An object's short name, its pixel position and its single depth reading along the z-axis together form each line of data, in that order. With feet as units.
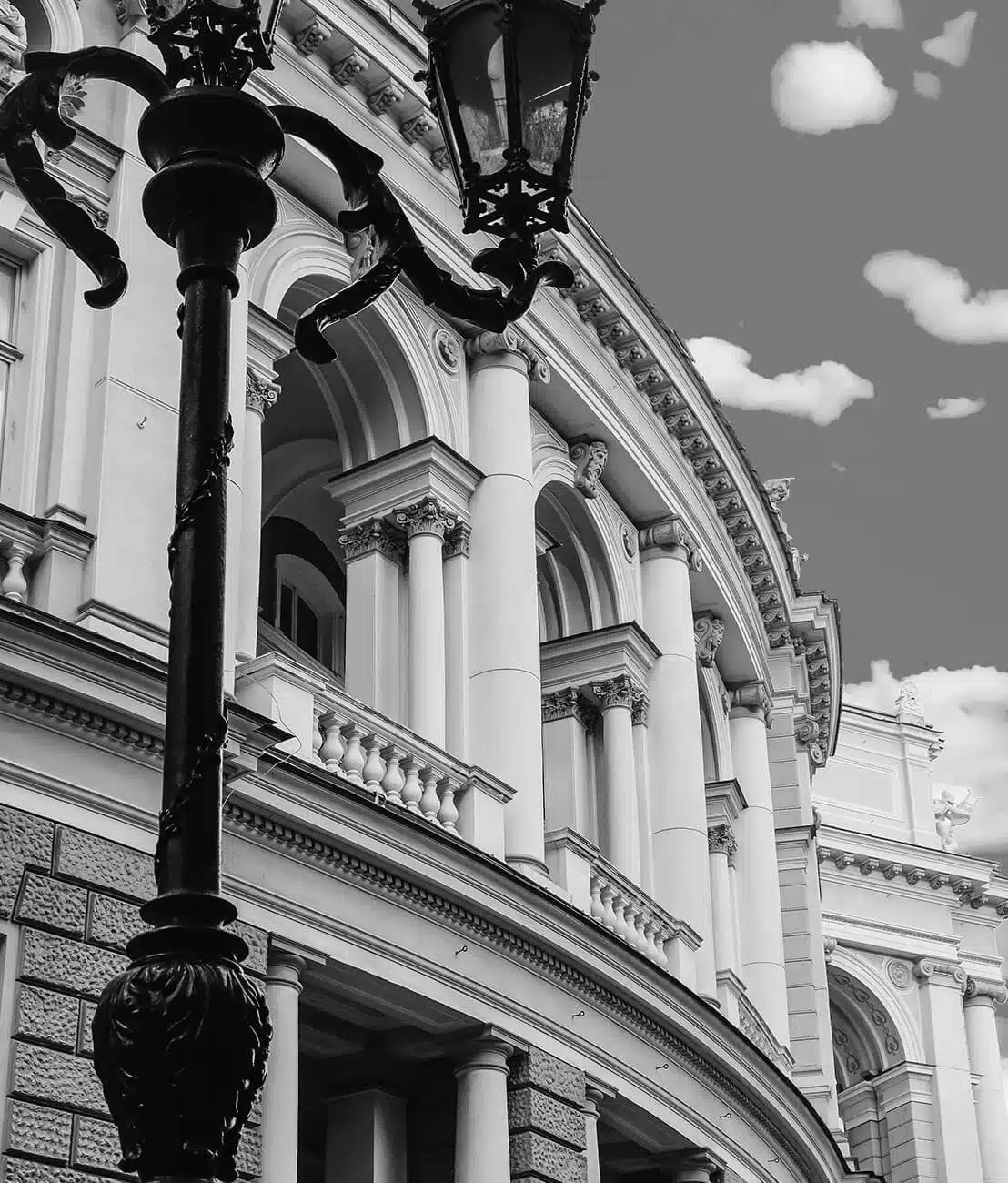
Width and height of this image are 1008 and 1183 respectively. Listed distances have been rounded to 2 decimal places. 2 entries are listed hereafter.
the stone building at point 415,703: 47.78
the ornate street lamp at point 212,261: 22.20
